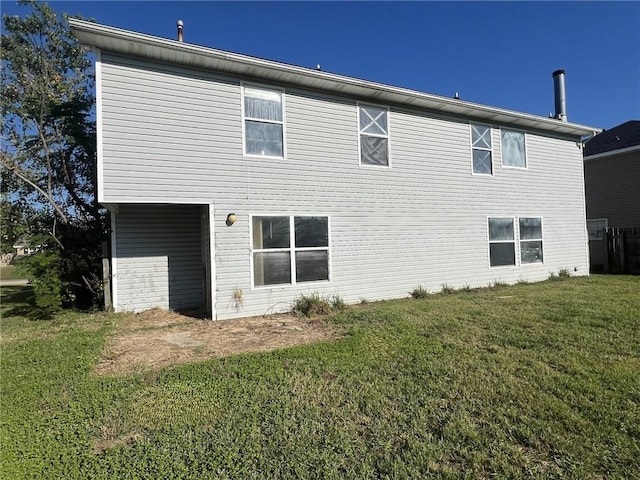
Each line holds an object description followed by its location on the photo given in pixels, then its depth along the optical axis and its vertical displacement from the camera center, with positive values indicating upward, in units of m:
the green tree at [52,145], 8.09 +3.05
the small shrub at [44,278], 6.77 -0.35
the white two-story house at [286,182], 6.46 +1.52
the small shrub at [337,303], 7.67 -1.14
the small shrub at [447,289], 9.23 -1.10
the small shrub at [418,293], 8.85 -1.12
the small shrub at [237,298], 6.99 -0.86
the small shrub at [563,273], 11.26 -0.93
